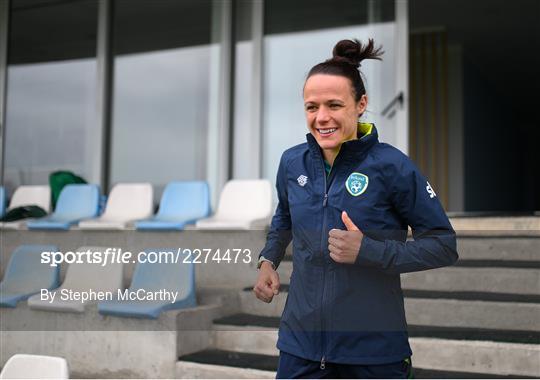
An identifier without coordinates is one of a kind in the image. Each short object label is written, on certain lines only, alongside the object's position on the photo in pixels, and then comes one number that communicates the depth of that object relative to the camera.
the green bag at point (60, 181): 5.88
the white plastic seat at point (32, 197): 5.57
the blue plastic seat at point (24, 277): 3.45
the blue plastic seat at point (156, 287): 3.04
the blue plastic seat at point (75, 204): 5.06
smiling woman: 1.18
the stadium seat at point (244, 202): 4.50
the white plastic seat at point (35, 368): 1.57
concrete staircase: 2.63
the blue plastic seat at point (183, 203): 4.72
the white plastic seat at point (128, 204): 5.02
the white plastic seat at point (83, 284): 3.01
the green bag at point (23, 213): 5.17
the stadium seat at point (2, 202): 5.43
